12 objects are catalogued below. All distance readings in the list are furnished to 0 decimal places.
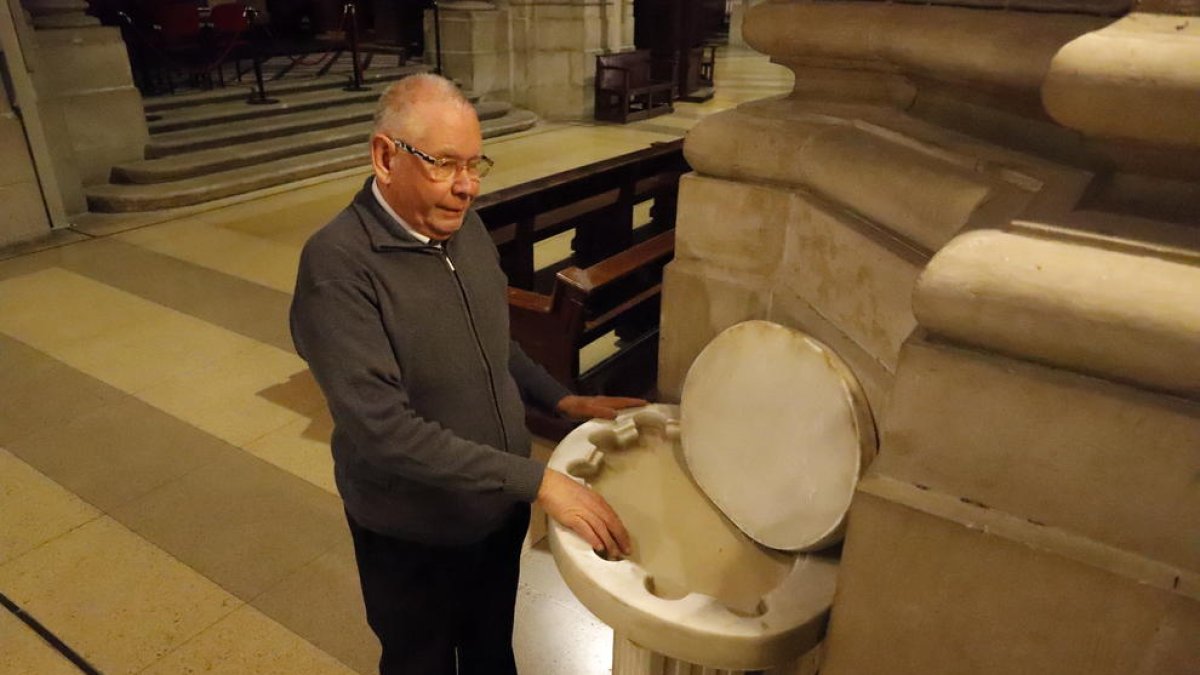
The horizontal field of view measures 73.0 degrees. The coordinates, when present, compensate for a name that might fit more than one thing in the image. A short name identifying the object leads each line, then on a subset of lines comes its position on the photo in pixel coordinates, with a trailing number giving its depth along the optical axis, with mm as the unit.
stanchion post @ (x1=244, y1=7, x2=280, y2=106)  8625
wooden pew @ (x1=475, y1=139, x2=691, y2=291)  3945
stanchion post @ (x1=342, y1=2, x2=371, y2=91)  8961
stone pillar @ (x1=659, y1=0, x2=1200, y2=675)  961
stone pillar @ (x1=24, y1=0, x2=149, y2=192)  6238
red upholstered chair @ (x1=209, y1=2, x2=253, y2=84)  8625
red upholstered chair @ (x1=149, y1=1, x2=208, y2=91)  8594
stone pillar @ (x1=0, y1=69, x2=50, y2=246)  5684
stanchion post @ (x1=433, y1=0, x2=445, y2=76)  10086
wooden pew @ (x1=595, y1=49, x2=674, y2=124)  10562
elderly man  1360
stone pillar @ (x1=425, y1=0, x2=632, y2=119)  10344
